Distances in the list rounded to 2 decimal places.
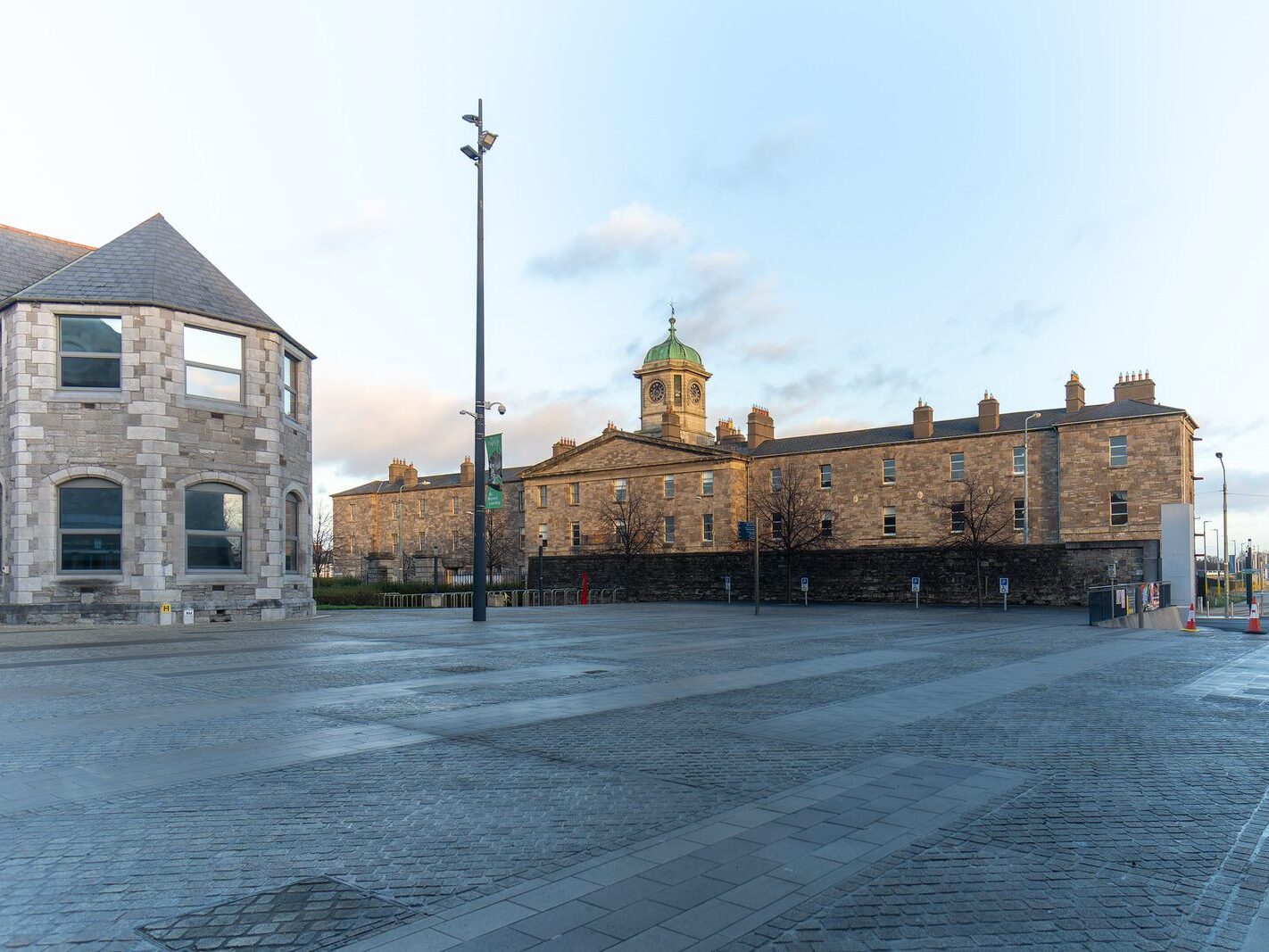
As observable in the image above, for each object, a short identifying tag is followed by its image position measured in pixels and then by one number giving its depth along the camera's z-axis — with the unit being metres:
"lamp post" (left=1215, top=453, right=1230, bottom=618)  51.54
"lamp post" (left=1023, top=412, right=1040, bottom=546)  55.44
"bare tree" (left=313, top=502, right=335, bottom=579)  88.99
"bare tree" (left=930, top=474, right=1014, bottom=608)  52.28
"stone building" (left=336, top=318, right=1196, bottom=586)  52.38
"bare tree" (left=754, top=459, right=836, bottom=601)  57.78
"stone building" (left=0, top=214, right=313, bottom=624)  22.92
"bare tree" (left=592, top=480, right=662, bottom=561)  68.23
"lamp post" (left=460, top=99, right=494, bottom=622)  23.25
